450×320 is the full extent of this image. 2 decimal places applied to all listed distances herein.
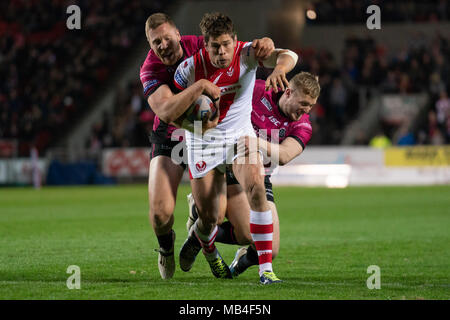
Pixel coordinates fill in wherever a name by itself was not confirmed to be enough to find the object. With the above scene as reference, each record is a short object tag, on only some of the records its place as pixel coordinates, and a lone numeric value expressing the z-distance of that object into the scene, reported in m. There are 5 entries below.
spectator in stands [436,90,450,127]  45.16
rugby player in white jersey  11.94
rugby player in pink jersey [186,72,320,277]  13.38
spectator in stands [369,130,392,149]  44.84
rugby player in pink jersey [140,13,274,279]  12.00
